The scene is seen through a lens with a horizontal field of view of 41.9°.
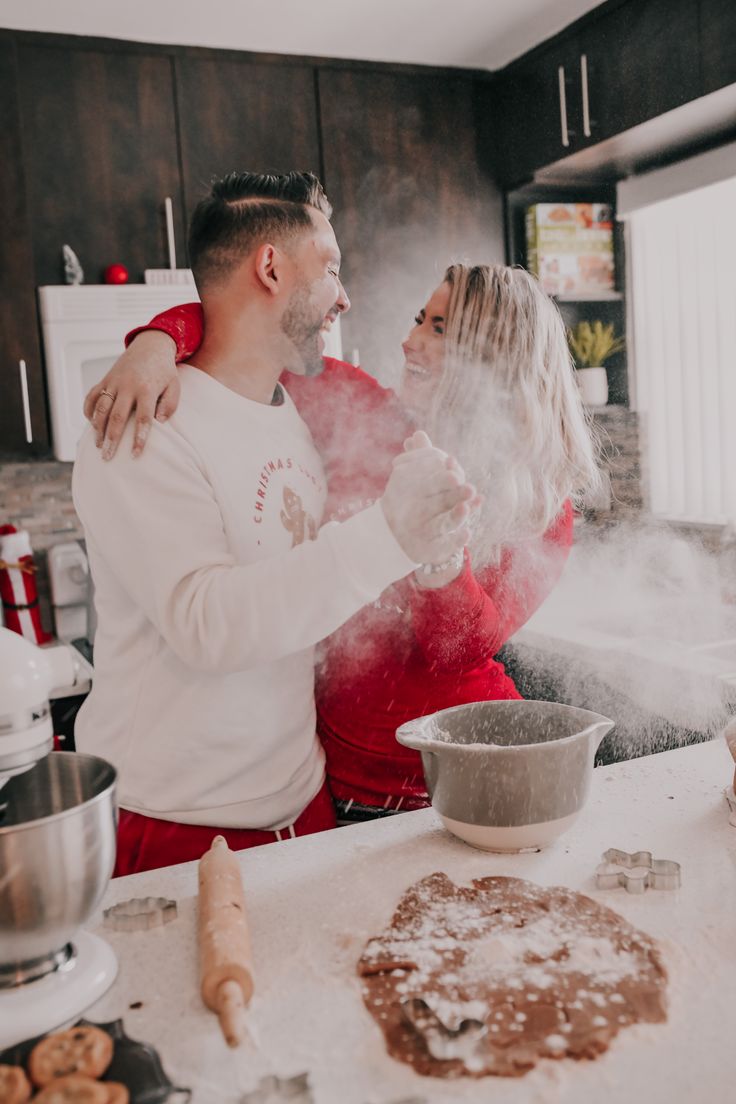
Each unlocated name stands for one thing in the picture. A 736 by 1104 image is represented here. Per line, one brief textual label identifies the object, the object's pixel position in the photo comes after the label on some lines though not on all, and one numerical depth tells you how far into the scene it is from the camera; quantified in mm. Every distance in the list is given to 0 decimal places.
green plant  3078
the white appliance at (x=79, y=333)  2756
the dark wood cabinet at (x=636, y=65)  2459
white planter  3076
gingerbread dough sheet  722
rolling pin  762
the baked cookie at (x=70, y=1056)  703
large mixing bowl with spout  1017
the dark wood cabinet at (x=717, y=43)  2326
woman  1397
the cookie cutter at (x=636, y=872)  959
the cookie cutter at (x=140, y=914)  943
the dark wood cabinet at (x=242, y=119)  2924
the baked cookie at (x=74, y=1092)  670
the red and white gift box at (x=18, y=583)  2980
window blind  2797
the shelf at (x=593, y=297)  2963
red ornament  2809
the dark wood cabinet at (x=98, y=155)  2775
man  1062
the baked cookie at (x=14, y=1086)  675
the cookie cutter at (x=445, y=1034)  717
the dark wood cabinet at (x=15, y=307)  2723
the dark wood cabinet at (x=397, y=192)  3051
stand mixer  774
